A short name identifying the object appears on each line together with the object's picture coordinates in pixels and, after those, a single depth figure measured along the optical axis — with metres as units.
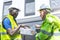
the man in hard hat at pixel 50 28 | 2.60
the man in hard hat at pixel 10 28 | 3.25
